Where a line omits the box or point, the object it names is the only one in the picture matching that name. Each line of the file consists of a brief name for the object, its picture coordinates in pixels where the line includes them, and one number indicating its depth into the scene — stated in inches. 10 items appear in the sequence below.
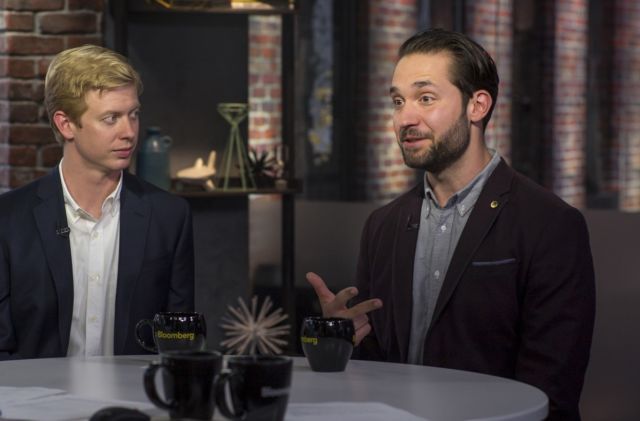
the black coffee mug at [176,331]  80.4
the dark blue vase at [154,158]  161.8
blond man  100.3
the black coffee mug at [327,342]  79.7
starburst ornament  173.9
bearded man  90.3
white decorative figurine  166.7
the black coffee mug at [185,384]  61.8
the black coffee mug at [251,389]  61.5
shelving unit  164.6
